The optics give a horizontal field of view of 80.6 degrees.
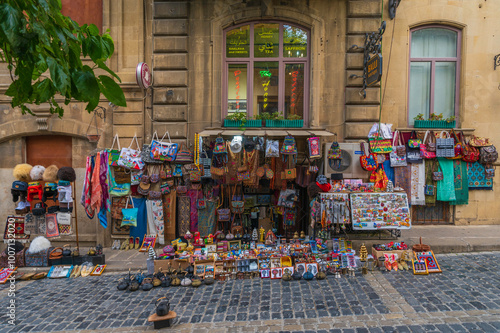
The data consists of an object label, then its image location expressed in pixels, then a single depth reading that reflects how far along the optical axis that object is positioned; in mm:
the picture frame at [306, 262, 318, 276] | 6134
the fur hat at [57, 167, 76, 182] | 6828
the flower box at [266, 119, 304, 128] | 8039
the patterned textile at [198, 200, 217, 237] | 7893
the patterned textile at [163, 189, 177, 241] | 7938
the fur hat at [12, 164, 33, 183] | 7145
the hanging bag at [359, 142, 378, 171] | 7799
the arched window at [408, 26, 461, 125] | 8539
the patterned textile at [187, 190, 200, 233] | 7930
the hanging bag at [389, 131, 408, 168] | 8117
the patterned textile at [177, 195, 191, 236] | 7969
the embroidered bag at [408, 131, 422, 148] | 8117
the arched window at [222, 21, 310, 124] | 8203
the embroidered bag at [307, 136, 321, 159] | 7328
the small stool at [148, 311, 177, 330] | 4387
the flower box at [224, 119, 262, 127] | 8062
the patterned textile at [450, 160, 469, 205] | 8234
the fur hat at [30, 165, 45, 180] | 7184
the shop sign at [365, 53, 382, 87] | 6840
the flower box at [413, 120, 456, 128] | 8344
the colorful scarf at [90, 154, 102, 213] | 7396
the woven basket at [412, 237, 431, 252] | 6340
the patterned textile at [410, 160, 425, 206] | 8258
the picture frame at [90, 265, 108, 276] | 6555
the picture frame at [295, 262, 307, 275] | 6176
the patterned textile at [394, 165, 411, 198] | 8250
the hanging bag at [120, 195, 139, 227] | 7720
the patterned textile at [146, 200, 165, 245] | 7859
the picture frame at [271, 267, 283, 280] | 6137
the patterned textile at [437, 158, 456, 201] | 8195
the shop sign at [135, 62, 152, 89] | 7426
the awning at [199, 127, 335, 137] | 7188
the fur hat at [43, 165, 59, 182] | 7070
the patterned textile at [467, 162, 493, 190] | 8289
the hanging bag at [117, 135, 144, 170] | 7633
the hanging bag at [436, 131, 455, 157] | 8055
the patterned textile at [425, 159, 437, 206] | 8280
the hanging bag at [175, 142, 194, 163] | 7840
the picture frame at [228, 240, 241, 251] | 7008
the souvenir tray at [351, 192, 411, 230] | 6941
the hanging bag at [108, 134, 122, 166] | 7750
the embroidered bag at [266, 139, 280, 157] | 7242
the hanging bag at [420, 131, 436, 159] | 8148
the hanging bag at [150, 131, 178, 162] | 7727
